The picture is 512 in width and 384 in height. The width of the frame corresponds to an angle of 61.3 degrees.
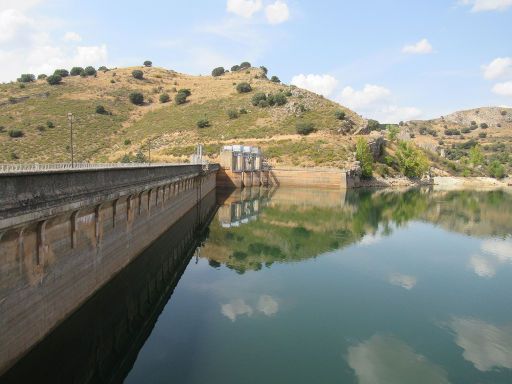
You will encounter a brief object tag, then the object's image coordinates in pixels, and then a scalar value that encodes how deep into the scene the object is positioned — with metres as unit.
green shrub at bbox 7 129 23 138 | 74.31
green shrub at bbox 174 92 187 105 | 111.38
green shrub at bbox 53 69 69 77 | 118.51
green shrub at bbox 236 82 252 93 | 113.56
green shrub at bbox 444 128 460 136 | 194.88
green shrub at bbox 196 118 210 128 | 96.06
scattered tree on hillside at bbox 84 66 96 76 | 122.21
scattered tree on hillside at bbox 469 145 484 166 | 122.72
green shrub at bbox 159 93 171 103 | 113.50
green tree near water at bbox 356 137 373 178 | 82.00
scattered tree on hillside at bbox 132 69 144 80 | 125.38
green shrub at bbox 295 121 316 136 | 89.44
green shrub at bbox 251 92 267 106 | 103.88
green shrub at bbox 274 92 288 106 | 102.19
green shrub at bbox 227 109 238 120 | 100.06
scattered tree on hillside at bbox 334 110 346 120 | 95.56
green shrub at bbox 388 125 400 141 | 114.69
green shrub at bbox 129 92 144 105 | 109.81
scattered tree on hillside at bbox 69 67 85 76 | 123.06
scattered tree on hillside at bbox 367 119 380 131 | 113.50
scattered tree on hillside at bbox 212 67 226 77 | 147.00
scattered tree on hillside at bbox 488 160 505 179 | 115.56
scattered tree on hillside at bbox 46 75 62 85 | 108.94
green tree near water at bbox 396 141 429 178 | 97.38
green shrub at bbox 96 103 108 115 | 96.69
